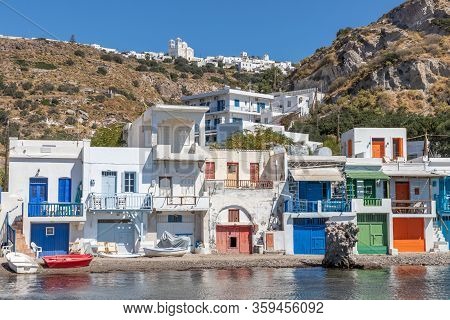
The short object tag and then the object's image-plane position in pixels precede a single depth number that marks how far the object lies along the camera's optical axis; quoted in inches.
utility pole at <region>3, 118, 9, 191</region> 1972.4
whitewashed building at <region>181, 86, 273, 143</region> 3885.3
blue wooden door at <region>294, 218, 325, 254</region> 1860.2
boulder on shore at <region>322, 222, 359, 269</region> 1616.6
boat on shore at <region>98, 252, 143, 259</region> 1692.9
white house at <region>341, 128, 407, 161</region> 2126.0
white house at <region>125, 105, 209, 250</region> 1811.0
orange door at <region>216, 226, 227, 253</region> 1847.6
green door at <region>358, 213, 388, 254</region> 1882.4
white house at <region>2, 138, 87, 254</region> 1699.1
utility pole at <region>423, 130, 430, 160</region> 2073.3
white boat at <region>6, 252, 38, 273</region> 1469.0
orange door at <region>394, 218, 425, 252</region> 1935.3
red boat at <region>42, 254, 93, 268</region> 1513.3
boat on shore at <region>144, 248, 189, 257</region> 1731.1
